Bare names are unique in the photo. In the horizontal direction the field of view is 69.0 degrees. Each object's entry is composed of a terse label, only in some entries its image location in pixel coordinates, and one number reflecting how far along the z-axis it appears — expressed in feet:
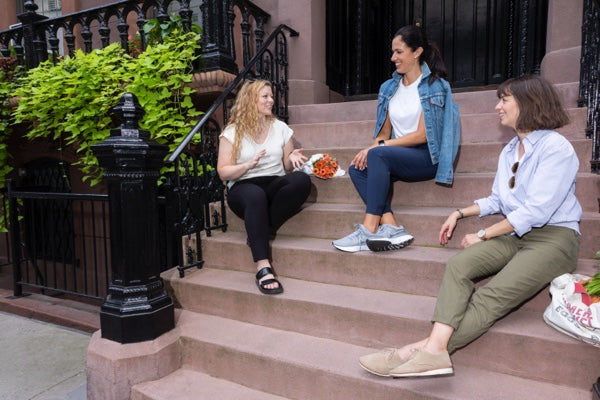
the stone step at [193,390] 9.09
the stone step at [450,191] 10.66
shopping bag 6.86
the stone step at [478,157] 12.74
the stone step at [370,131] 12.93
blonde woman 11.86
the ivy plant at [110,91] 16.81
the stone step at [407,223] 9.64
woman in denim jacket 11.18
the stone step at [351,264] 9.80
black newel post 9.94
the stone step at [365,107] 14.42
